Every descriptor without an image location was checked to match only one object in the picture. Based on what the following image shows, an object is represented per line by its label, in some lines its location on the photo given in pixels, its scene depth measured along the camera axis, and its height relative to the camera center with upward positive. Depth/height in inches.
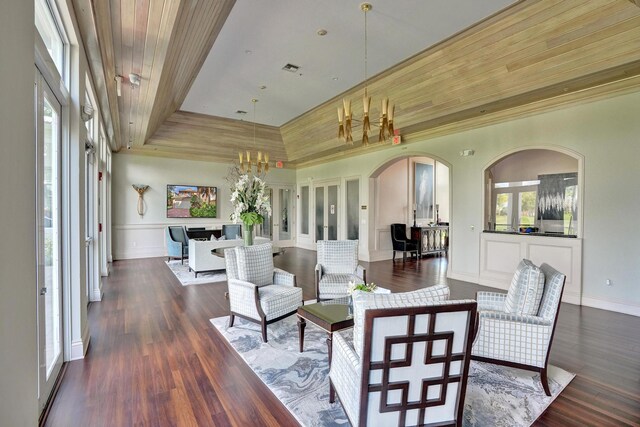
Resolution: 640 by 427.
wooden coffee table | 104.4 -38.1
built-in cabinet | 192.5 -30.8
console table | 354.3 -33.3
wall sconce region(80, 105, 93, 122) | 123.7 +39.4
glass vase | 189.0 -14.9
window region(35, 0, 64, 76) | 85.9 +55.4
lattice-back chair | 64.6 -32.4
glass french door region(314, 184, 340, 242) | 404.8 -1.3
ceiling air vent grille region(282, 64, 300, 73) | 203.5 +94.0
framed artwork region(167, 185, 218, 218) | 385.4 +10.7
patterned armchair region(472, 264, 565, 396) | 96.4 -39.1
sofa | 259.3 -38.4
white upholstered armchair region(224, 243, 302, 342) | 139.1 -38.5
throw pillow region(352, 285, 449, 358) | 65.1 -19.3
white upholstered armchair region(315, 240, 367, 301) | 184.5 -29.8
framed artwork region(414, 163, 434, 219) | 393.4 +26.4
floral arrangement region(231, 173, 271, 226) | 184.5 +5.8
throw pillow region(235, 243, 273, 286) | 152.4 -27.1
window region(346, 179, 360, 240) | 368.5 +1.5
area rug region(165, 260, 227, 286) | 244.0 -55.9
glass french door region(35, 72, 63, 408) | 77.8 -15.2
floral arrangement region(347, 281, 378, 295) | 106.9 -26.9
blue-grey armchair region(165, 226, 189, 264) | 319.0 -34.2
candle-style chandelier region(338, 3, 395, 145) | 140.6 +42.6
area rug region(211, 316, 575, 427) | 87.7 -57.7
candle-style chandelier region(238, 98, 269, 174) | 267.0 +43.6
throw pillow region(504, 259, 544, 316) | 101.0 -26.4
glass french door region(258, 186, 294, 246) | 466.6 -13.6
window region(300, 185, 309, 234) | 462.0 +1.5
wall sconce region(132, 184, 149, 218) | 364.3 +18.1
